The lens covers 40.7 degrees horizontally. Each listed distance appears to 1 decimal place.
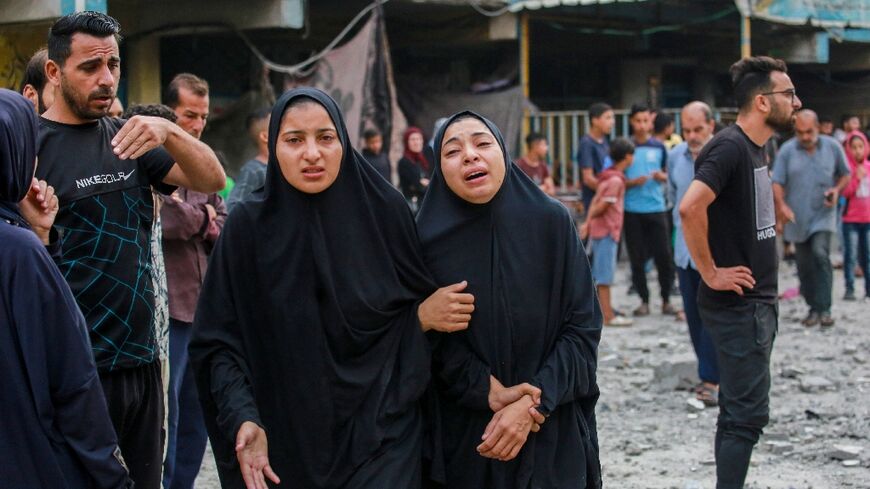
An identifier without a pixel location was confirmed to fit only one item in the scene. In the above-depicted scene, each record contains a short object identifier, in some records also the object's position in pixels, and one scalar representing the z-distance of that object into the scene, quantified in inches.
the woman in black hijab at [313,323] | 130.5
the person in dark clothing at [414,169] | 470.0
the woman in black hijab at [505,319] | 137.2
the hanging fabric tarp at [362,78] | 468.8
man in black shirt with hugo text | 189.2
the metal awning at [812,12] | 550.1
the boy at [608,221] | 410.3
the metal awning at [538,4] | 522.9
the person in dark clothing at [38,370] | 102.9
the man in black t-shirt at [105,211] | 137.2
